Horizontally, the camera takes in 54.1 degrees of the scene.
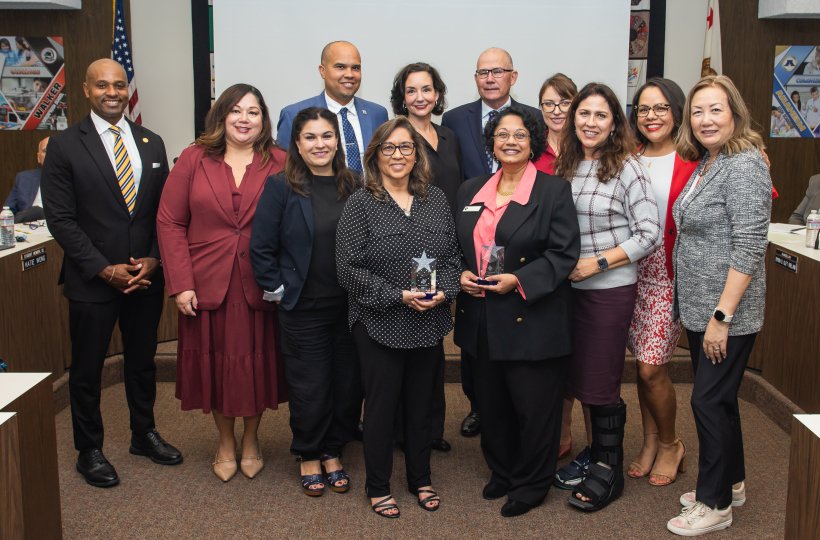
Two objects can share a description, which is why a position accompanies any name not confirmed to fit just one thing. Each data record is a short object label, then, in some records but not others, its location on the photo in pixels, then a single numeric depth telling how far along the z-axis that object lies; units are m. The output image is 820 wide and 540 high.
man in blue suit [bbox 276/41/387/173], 3.76
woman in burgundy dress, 3.26
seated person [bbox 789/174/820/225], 5.62
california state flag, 6.35
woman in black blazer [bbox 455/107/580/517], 2.96
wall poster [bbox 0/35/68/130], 6.35
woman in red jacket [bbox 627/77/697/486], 3.13
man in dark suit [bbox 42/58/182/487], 3.25
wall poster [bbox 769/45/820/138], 6.54
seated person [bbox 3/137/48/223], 5.76
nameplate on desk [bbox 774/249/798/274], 4.11
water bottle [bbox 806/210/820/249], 4.11
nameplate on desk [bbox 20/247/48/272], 4.16
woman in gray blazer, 2.69
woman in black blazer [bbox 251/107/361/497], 3.14
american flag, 6.12
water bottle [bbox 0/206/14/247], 4.08
